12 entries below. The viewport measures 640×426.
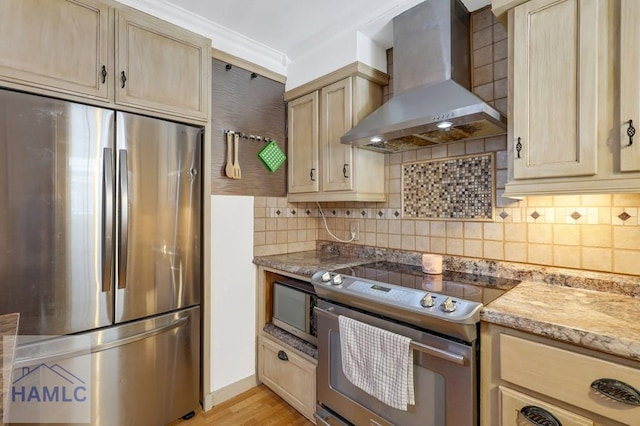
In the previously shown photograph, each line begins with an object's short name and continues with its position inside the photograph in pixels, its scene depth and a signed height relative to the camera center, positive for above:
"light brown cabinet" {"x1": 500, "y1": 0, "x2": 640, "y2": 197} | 1.07 +0.44
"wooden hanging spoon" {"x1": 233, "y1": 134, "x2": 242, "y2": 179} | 2.13 +0.34
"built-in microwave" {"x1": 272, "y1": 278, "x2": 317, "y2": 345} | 1.93 -0.63
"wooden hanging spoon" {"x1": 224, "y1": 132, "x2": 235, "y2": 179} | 2.10 +0.31
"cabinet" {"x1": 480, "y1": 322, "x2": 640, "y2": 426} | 0.89 -0.54
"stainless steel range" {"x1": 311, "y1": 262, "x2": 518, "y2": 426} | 1.17 -0.51
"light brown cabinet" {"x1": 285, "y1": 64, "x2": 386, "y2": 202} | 2.01 +0.49
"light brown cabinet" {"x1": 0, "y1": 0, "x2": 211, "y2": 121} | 1.35 +0.78
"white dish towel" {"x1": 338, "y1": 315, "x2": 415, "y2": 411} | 1.29 -0.67
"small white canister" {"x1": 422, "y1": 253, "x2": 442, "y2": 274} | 1.79 -0.30
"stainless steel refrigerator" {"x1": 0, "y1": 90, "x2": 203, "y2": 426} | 1.36 -0.18
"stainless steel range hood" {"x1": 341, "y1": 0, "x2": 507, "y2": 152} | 1.48 +0.69
